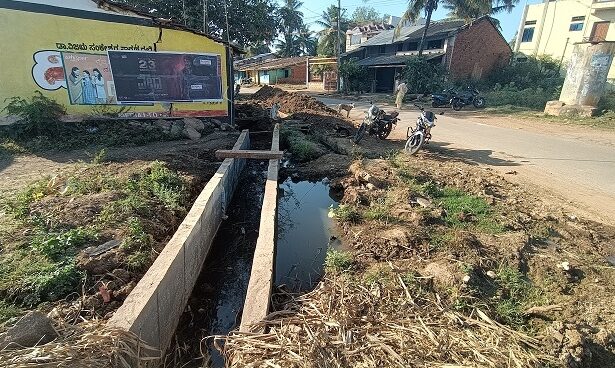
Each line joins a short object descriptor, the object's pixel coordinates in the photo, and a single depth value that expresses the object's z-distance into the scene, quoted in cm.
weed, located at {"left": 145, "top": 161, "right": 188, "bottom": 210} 533
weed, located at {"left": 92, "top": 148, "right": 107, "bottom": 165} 676
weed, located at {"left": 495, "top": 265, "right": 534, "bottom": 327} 324
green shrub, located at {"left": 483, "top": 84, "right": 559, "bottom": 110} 2031
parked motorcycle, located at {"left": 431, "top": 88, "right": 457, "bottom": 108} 2117
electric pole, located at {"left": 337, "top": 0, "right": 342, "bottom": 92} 2738
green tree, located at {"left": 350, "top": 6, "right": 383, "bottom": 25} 7950
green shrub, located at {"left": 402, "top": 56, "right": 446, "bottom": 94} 2662
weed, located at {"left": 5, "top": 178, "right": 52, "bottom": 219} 427
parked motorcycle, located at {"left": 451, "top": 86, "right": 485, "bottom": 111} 1988
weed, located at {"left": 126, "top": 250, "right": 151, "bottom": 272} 373
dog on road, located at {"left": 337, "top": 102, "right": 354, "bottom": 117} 1555
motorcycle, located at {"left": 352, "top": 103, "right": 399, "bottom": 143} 1036
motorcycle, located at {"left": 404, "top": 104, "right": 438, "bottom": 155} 866
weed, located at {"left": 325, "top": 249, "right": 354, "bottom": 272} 402
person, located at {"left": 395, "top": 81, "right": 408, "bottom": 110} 1453
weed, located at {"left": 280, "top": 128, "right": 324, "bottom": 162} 930
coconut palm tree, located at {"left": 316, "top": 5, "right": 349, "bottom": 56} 4294
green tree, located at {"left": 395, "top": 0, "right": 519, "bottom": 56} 2645
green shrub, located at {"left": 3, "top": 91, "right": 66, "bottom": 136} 850
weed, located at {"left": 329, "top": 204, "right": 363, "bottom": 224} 546
